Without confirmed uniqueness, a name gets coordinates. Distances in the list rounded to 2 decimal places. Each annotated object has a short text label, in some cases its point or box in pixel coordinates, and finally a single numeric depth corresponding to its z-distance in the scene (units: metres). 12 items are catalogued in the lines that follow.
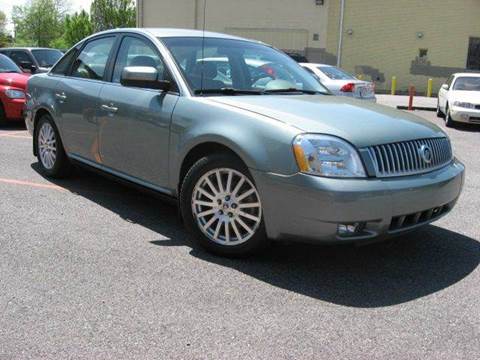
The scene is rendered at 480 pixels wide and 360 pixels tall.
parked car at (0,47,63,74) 15.23
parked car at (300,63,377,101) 12.73
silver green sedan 3.60
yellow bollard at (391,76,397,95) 26.83
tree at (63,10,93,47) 62.94
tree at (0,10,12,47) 69.76
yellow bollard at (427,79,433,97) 25.84
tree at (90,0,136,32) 61.06
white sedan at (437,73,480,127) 13.45
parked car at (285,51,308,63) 20.92
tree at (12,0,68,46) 78.50
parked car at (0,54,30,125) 10.55
